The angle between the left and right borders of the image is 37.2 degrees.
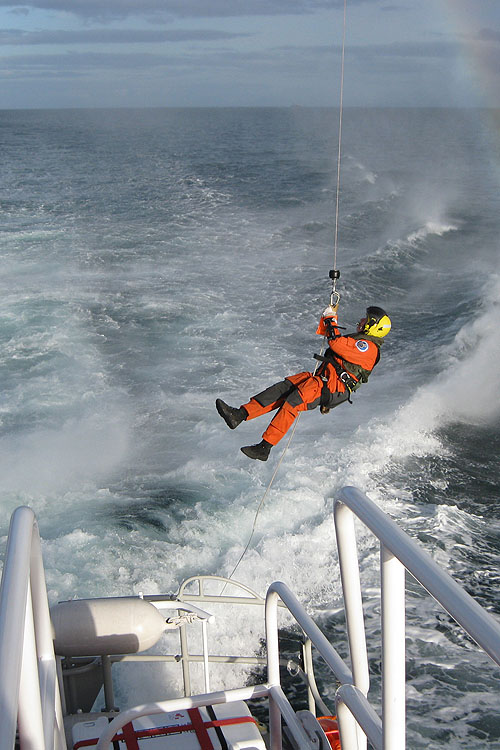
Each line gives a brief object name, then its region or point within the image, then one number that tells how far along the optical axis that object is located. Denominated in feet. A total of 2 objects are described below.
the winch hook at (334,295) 18.57
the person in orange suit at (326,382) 19.92
